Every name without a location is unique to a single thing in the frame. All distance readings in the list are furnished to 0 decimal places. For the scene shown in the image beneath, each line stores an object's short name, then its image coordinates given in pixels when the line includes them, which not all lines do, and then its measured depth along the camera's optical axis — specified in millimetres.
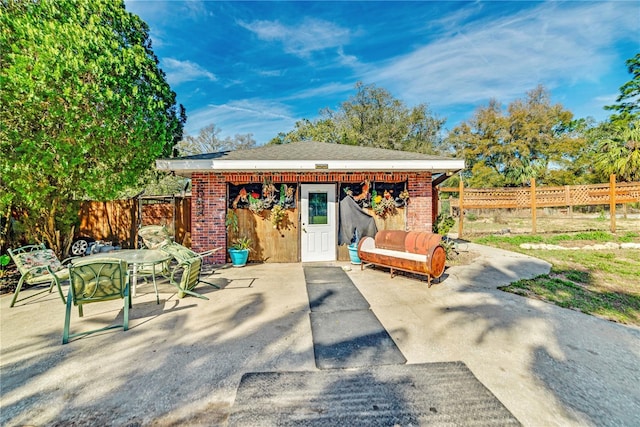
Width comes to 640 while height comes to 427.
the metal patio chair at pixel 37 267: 4207
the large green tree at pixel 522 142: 24078
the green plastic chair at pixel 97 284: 3135
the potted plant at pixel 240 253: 6754
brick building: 6922
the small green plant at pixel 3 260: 5523
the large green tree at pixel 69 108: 4625
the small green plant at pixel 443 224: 7609
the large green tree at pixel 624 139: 17406
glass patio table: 4164
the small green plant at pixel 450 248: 7199
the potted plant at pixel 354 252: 6887
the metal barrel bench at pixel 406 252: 5090
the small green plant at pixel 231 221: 7125
